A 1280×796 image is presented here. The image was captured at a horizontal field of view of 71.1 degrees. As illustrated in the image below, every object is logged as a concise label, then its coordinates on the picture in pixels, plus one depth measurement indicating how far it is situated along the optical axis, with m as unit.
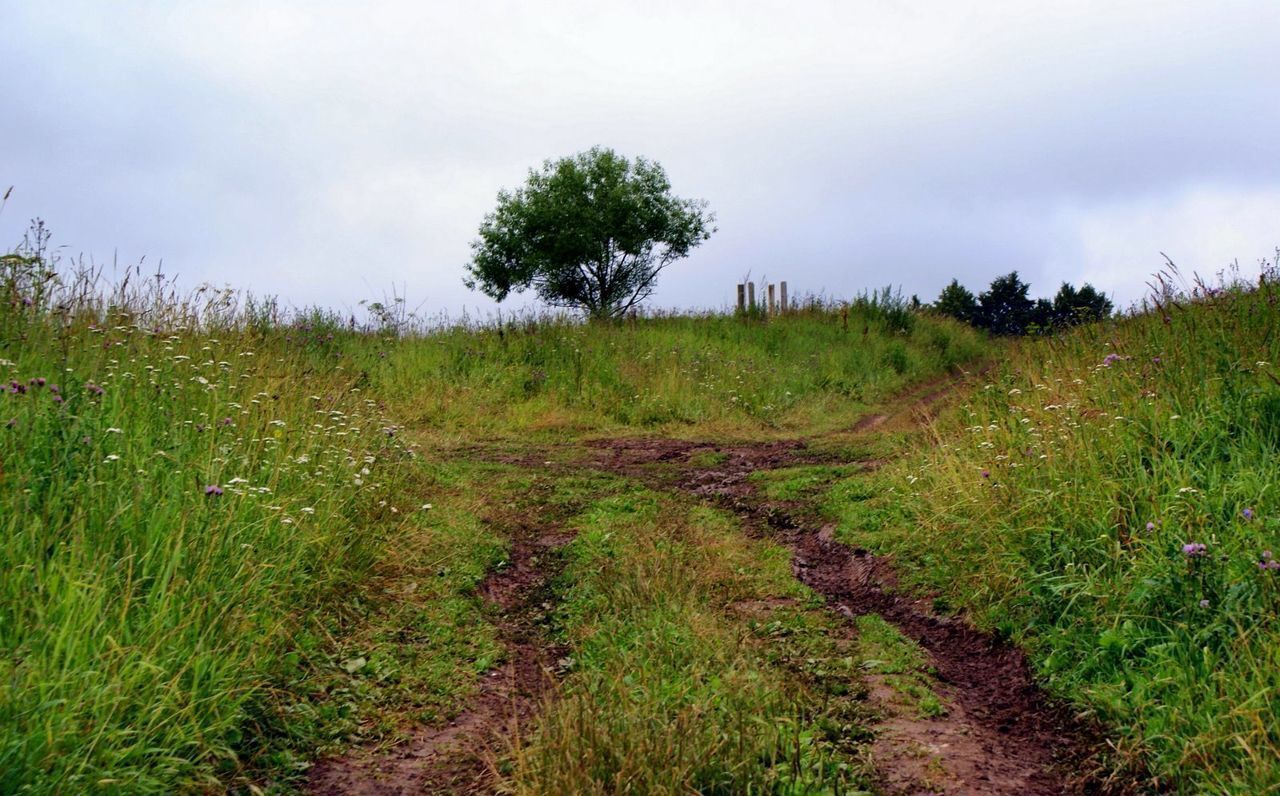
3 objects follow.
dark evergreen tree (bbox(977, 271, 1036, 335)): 35.38
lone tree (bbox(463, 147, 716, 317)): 37.41
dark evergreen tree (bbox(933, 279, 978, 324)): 37.38
